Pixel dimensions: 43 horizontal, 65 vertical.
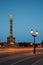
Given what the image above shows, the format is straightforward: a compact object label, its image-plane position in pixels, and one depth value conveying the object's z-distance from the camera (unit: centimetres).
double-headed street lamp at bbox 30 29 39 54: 1980
